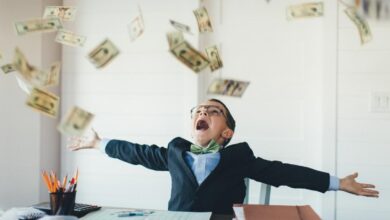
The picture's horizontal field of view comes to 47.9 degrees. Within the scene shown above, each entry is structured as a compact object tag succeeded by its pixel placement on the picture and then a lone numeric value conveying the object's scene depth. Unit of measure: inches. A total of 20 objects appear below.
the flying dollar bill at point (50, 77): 45.3
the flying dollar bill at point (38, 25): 45.4
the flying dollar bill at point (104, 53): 47.8
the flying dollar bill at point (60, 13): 54.8
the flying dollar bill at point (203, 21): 51.0
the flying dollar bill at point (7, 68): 50.2
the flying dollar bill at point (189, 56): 45.4
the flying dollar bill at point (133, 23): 88.3
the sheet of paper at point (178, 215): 41.1
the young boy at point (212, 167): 53.8
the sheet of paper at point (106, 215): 41.4
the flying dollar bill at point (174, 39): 47.2
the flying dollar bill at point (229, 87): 53.5
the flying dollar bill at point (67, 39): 57.8
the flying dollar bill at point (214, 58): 50.3
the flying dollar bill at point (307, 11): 52.4
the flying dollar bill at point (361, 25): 48.0
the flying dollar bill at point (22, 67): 39.8
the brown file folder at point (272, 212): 39.4
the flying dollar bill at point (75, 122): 40.7
